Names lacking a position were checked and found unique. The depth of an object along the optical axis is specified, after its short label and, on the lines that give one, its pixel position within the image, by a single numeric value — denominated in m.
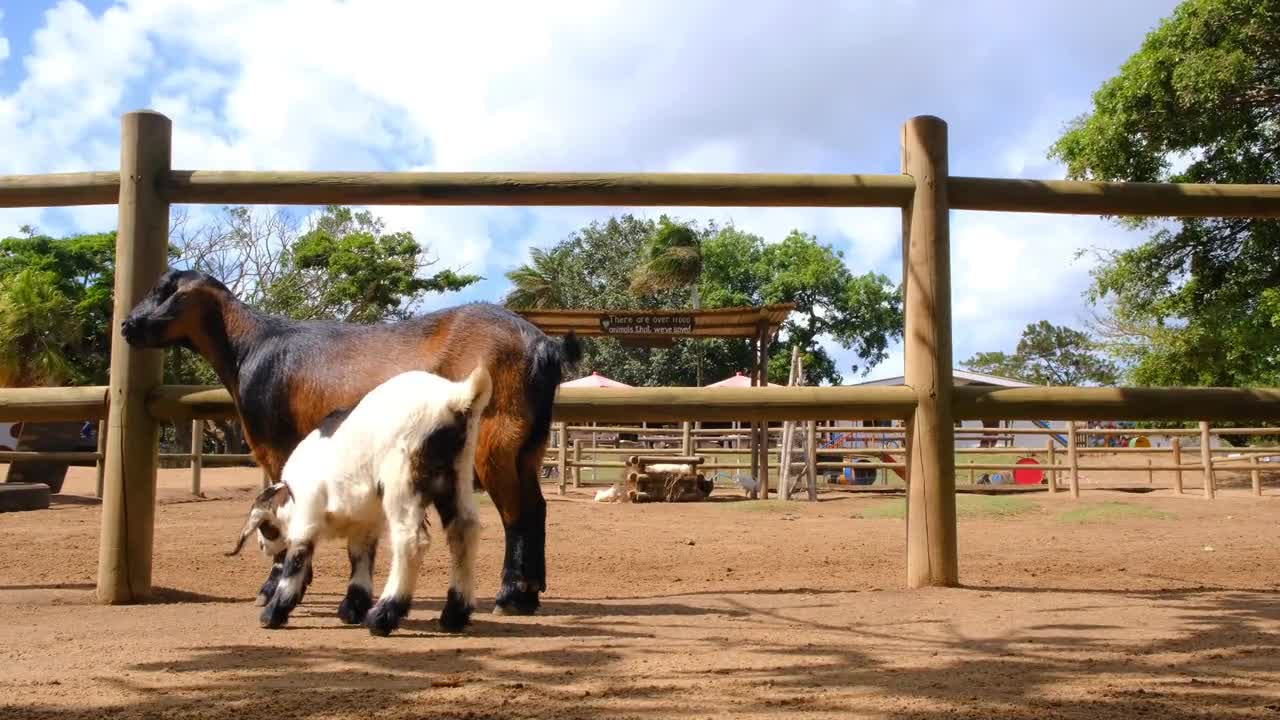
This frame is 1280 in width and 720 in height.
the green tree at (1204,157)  15.41
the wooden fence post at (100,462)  11.22
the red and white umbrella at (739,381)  16.42
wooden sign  13.30
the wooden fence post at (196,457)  13.30
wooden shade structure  12.73
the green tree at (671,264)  30.78
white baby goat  3.59
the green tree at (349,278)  28.84
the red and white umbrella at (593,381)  14.30
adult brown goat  4.13
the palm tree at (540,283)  33.31
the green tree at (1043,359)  67.62
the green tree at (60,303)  24.25
